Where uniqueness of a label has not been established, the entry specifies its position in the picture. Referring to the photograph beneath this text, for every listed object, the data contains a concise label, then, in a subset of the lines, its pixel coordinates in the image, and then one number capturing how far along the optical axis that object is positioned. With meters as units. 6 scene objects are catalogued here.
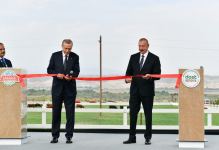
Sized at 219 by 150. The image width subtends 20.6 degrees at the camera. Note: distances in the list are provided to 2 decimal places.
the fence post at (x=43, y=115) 12.97
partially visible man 10.47
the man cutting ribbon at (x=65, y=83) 10.02
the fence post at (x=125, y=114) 12.90
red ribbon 9.55
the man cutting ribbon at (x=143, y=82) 9.84
